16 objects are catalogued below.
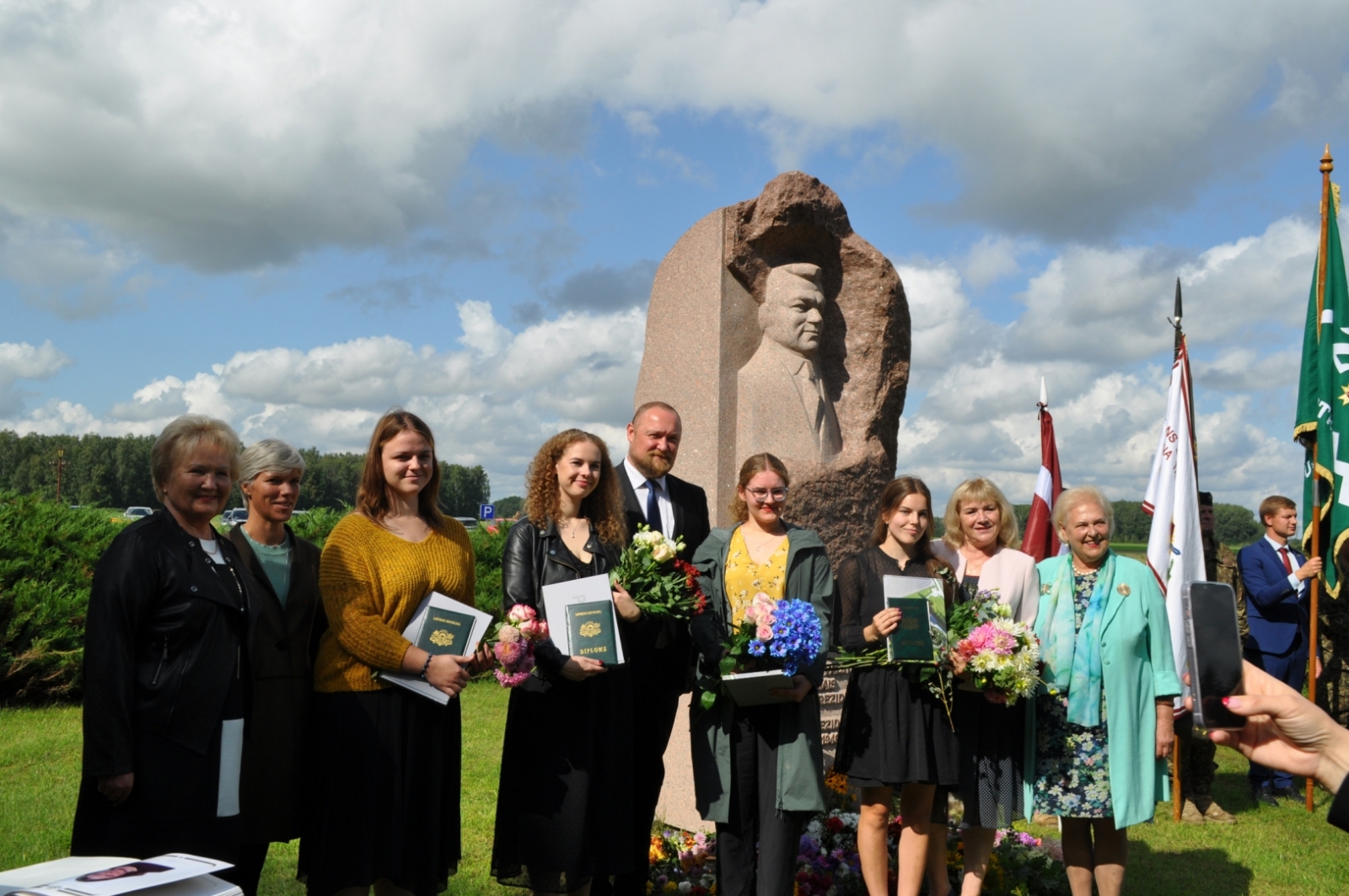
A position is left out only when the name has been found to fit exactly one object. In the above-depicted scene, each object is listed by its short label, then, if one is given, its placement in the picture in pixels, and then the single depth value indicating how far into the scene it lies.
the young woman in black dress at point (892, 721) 4.14
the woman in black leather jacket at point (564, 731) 3.54
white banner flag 6.29
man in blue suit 7.23
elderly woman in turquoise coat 4.15
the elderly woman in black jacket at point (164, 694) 2.78
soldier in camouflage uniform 6.70
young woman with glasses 3.84
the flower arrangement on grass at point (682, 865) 4.60
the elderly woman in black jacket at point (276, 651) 3.32
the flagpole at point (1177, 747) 6.55
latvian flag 7.69
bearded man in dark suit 3.94
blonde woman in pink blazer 4.26
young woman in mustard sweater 3.27
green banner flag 6.72
